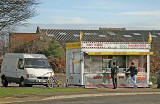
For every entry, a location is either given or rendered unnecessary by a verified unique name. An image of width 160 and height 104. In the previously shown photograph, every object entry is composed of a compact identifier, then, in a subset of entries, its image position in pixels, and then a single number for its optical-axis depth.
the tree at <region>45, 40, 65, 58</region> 58.41
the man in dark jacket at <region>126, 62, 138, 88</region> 27.81
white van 27.95
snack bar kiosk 28.56
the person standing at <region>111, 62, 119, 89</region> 27.42
